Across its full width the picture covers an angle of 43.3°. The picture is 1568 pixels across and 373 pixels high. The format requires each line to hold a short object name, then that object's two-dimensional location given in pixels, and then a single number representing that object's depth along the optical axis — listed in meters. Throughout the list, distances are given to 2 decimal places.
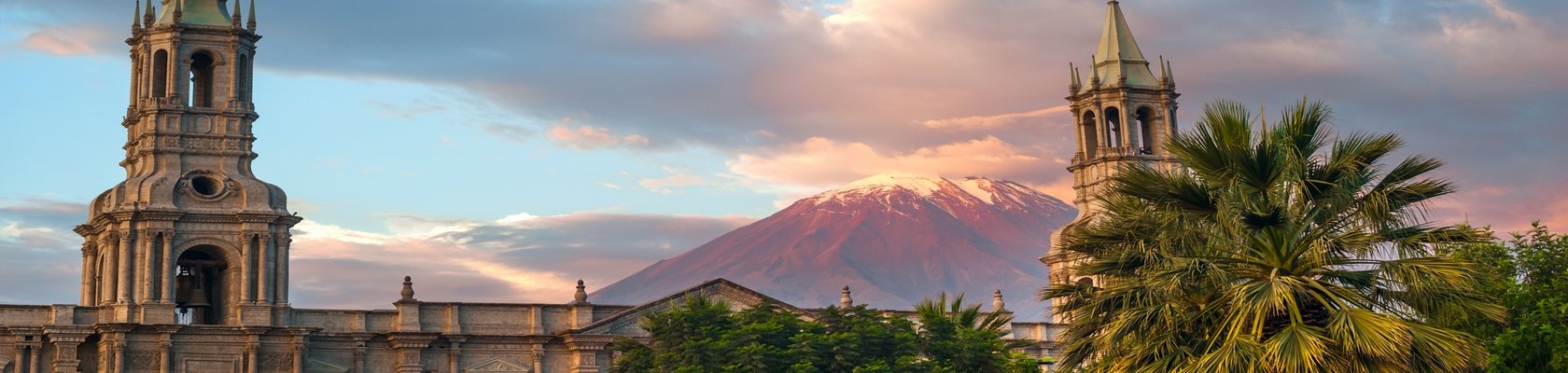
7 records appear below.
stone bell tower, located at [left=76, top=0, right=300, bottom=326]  63.91
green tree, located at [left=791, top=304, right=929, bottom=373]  52.50
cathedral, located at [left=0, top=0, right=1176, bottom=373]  63.03
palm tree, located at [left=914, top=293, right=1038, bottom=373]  52.22
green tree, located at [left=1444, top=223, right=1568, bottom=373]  40.22
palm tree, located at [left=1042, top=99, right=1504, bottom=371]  28.72
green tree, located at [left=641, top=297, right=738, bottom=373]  53.28
